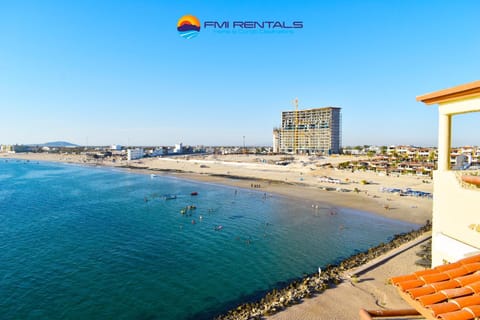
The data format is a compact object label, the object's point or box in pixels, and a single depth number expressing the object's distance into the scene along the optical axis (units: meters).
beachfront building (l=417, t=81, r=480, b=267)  6.62
